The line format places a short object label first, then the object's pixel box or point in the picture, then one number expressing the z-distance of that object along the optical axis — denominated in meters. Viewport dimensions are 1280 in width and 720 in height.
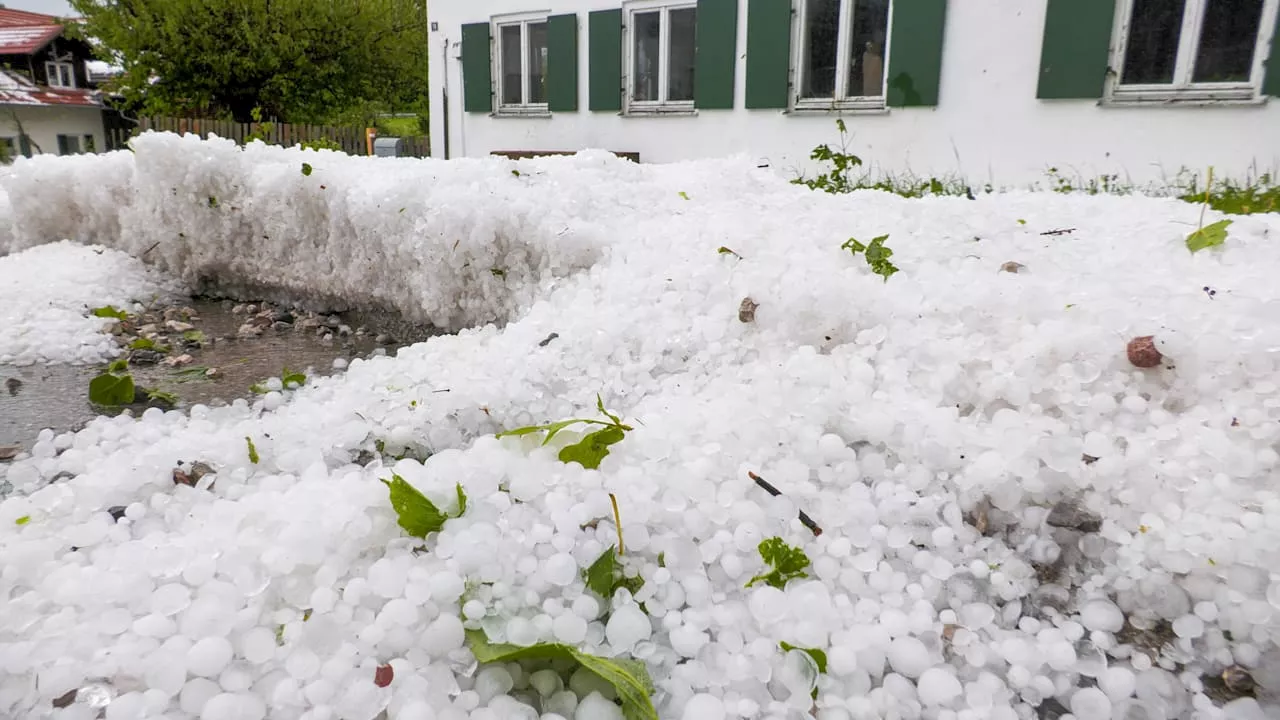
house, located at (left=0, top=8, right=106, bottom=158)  20.08
